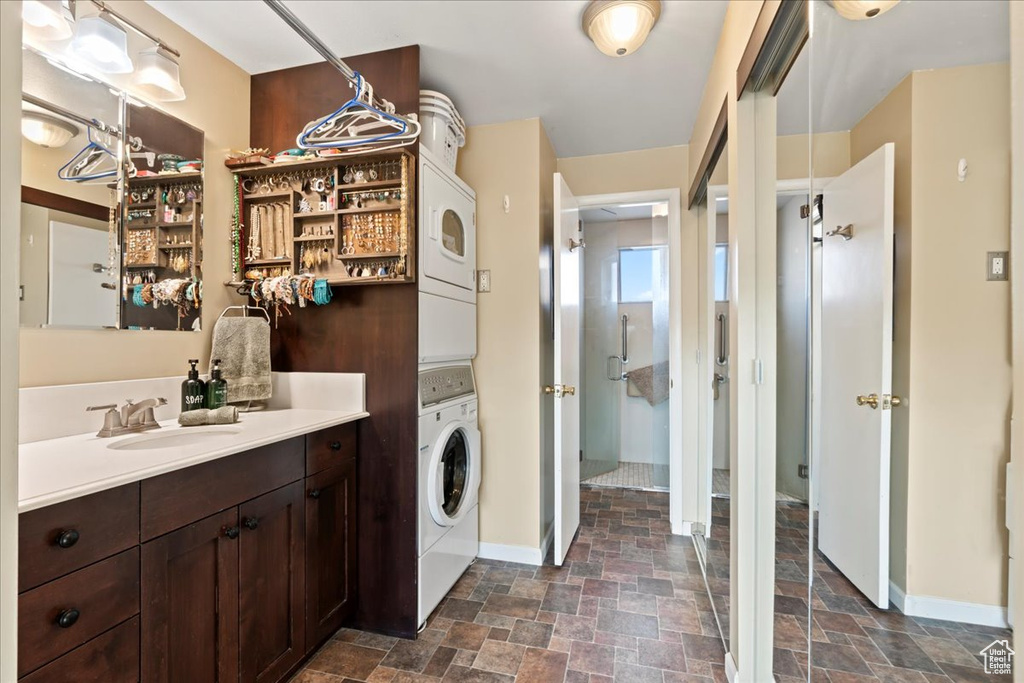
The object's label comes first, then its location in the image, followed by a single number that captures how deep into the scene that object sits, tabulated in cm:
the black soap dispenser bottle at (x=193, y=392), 171
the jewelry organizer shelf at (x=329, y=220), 182
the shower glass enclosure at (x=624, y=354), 379
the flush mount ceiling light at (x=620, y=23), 161
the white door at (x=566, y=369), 236
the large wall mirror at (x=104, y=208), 135
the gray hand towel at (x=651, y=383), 380
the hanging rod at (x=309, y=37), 133
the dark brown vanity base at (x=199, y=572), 88
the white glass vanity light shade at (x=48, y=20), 132
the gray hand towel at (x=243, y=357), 183
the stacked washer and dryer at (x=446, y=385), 191
